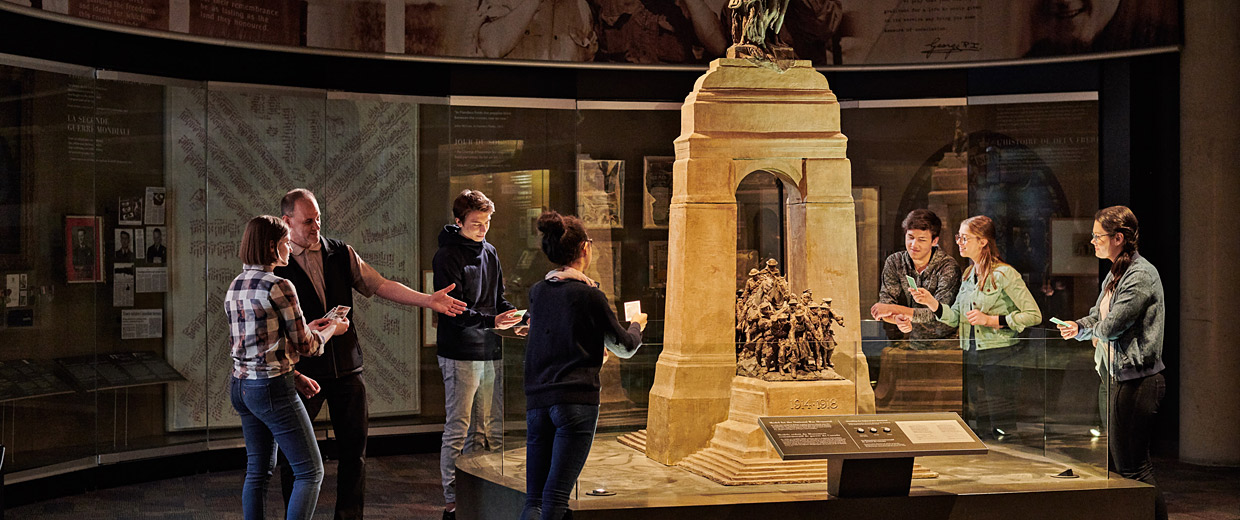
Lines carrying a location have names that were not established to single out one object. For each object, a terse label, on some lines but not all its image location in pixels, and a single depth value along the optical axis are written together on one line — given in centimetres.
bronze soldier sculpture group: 633
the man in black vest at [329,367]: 586
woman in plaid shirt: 508
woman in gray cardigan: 601
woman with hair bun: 501
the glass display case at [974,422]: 590
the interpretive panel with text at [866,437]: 541
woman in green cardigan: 611
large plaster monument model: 686
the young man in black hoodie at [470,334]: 635
